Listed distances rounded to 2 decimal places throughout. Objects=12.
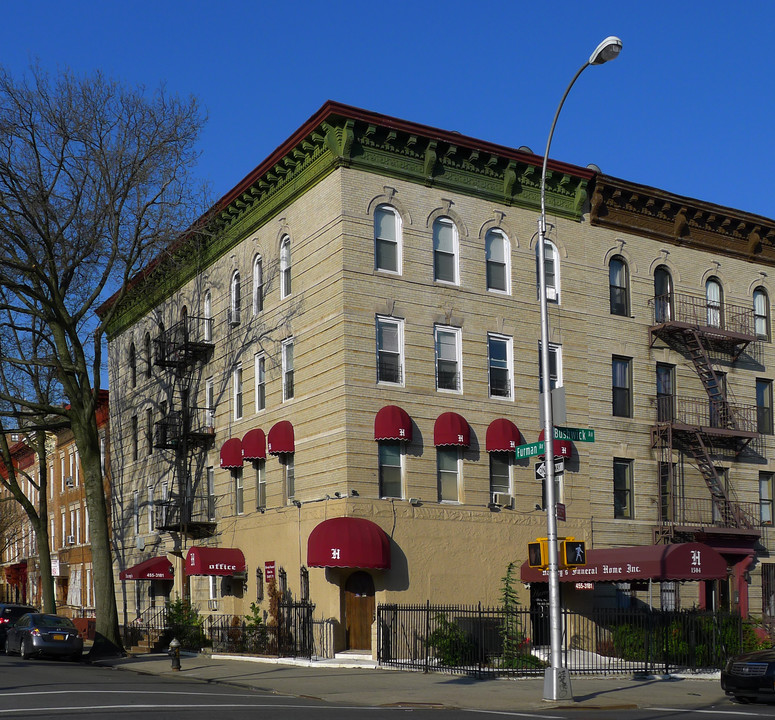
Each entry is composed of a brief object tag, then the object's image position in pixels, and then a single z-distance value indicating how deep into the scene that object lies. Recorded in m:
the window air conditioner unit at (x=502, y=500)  30.30
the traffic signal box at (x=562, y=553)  19.16
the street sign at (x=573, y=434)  19.75
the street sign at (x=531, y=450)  20.03
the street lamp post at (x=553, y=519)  18.58
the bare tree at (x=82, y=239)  32.06
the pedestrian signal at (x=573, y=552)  19.14
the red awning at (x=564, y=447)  30.06
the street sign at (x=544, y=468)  19.64
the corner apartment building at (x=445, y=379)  28.75
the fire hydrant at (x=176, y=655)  26.66
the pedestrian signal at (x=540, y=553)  19.30
